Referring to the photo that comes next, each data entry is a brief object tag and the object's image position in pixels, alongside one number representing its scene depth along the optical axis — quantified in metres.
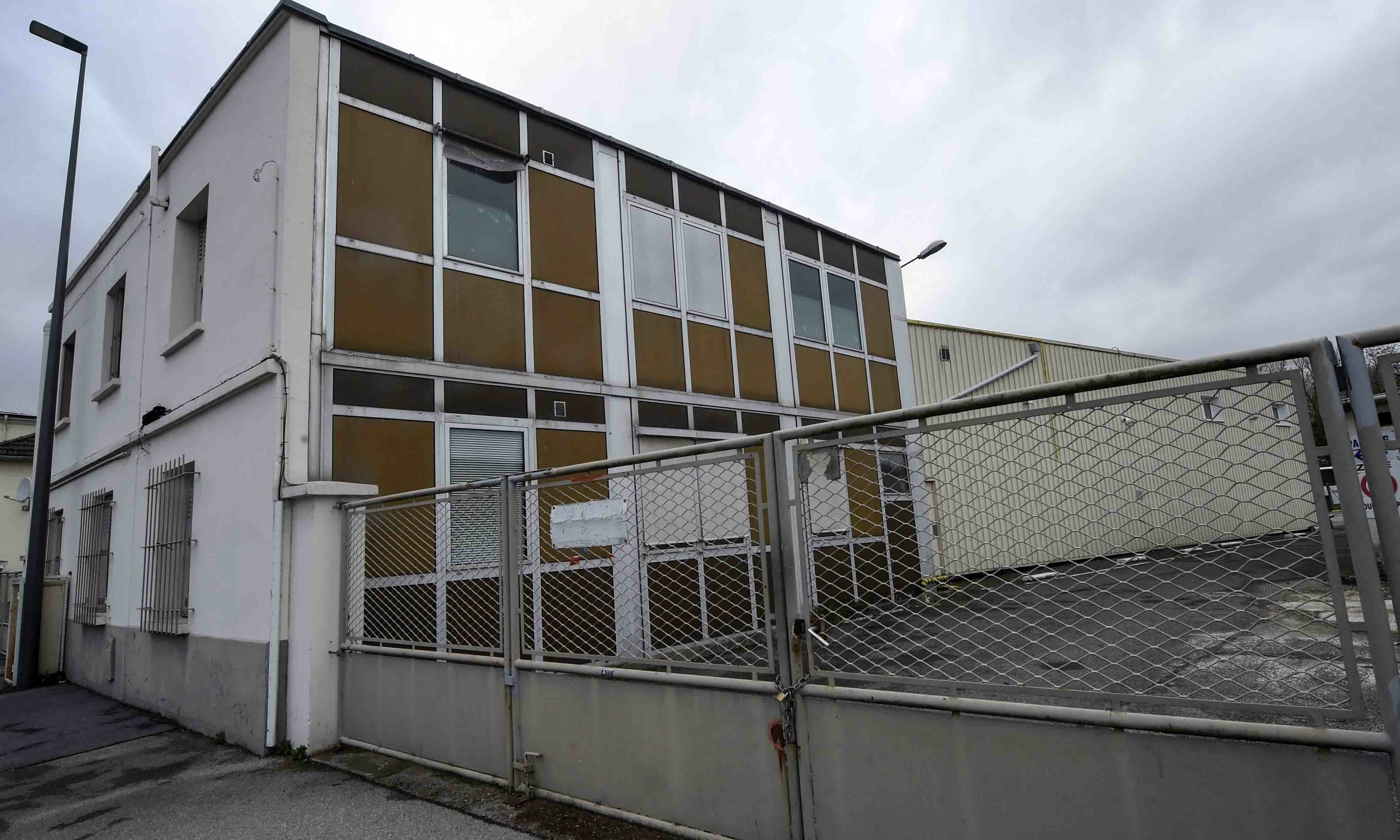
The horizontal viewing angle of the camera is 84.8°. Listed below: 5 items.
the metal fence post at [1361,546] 2.24
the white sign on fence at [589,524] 4.12
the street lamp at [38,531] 10.28
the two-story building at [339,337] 6.35
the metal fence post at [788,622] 3.37
